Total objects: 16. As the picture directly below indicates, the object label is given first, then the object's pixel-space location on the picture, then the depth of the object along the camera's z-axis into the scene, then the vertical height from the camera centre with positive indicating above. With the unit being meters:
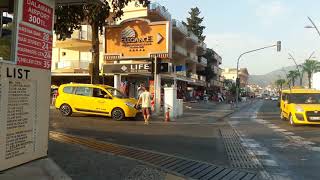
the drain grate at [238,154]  6.22 -1.50
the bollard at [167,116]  14.12 -1.12
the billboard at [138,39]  16.55 +3.27
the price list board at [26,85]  4.70 +0.13
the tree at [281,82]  93.42 +4.56
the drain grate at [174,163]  5.47 -1.49
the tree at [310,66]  58.72 +6.00
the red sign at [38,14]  5.02 +1.45
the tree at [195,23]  53.14 +13.31
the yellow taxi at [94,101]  13.59 -0.39
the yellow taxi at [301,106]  12.82 -0.51
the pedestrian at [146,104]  12.77 -0.46
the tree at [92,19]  15.77 +4.22
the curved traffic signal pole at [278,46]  27.81 +4.80
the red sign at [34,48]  4.93 +0.82
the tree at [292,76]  74.73 +5.20
